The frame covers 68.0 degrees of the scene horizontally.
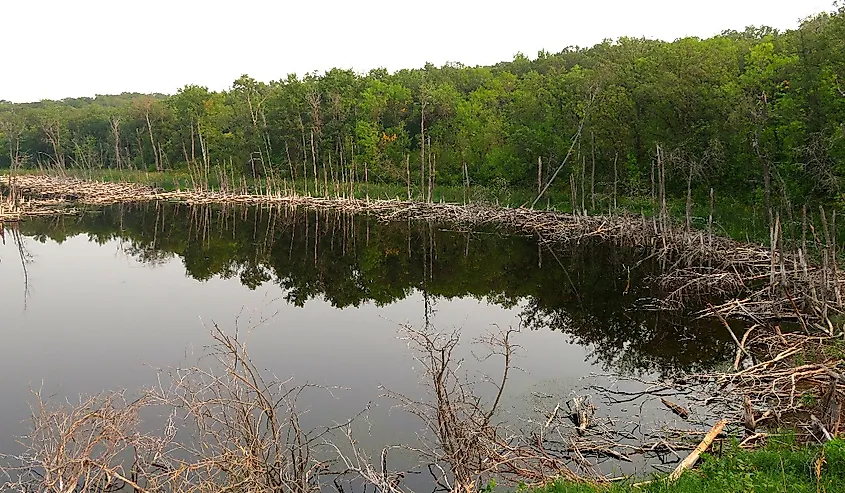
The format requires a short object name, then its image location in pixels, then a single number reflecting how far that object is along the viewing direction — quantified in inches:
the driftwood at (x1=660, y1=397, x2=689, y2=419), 335.9
